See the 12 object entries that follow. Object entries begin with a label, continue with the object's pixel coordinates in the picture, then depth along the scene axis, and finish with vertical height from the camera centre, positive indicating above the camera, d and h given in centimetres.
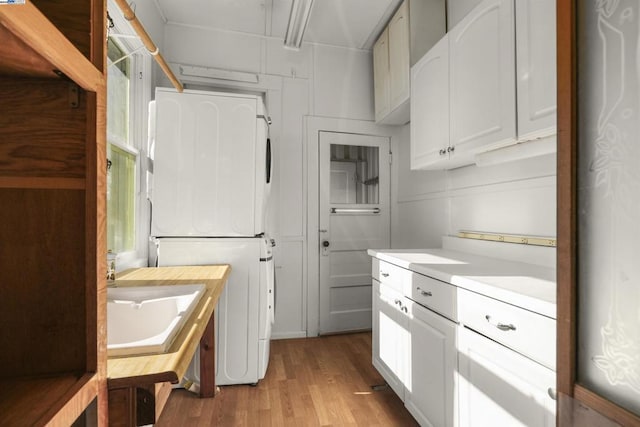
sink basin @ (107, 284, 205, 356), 119 -40
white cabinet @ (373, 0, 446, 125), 229 +132
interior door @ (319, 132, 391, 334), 303 -8
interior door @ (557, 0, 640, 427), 47 +0
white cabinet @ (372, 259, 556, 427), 97 -57
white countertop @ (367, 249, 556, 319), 99 -26
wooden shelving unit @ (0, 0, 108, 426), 61 -1
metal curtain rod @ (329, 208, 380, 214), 306 +3
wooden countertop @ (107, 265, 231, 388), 71 -37
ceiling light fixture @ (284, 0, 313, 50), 228 +157
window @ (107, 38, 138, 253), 193 +35
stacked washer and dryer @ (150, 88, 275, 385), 199 +6
